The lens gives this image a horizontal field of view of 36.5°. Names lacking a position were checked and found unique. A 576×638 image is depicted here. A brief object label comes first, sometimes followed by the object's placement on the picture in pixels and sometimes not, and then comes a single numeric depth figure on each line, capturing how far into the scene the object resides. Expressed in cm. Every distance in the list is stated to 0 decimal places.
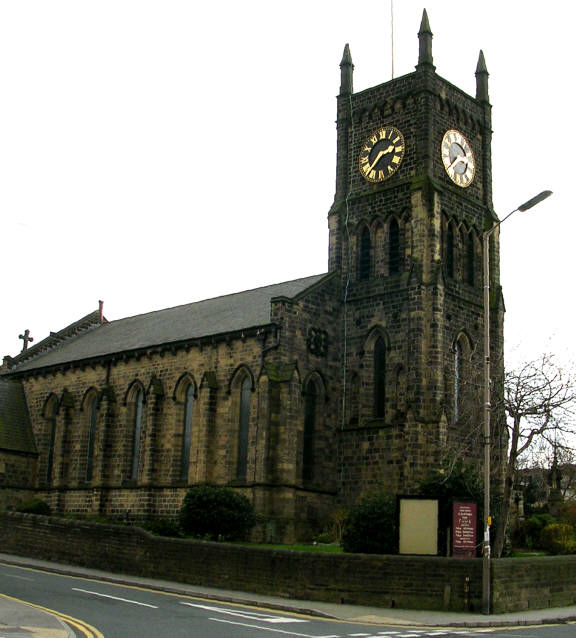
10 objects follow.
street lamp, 2260
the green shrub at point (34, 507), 4388
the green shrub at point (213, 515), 3312
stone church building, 3700
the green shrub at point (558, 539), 3554
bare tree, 2769
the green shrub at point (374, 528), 2775
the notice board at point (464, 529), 2442
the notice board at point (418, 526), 2469
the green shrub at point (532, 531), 3844
